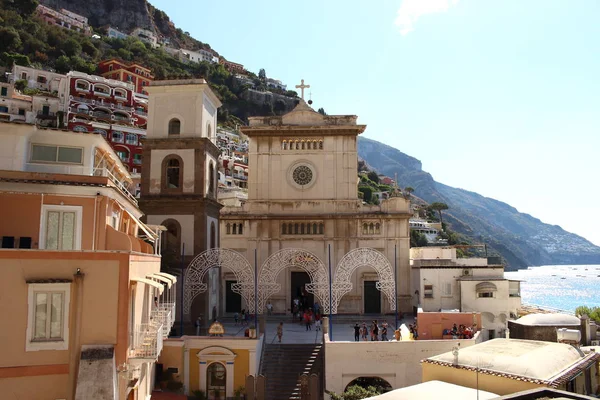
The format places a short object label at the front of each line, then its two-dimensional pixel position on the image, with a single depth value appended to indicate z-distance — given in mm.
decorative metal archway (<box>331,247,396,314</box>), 27047
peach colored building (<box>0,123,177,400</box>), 13008
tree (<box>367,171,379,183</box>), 135625
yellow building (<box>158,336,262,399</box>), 23172
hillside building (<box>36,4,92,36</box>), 106062
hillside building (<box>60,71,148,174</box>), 70438
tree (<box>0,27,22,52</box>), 86000
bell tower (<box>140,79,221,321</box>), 29422
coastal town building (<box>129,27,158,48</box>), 132400
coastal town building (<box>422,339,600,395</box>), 15367
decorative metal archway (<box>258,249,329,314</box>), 27297
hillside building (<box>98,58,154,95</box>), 91125
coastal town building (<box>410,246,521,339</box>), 30906
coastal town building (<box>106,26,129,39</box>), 122225
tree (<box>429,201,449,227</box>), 131625
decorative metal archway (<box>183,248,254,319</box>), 28141
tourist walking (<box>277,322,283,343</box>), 26047
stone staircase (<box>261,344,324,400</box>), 22750
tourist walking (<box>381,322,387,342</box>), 25272
